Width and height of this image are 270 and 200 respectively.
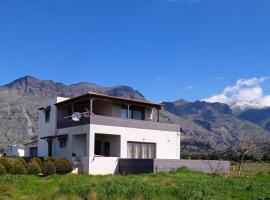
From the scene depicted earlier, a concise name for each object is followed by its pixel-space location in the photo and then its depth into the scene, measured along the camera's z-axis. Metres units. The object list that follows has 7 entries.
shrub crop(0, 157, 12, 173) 19.77
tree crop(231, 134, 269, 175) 24.92
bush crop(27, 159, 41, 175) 20.09
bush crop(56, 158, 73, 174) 20.85
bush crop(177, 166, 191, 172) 21.07
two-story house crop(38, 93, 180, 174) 22.62
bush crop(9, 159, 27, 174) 19.70
